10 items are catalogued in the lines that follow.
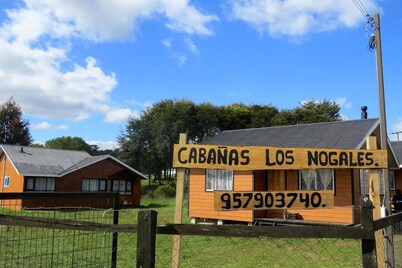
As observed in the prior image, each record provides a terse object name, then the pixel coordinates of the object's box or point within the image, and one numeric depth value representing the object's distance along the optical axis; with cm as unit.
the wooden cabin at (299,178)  1516
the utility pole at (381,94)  875
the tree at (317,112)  4453
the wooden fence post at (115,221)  595
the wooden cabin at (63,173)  2881
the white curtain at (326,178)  1557
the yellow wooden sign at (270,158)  423
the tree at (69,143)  9538
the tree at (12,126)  5603
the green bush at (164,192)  3881
